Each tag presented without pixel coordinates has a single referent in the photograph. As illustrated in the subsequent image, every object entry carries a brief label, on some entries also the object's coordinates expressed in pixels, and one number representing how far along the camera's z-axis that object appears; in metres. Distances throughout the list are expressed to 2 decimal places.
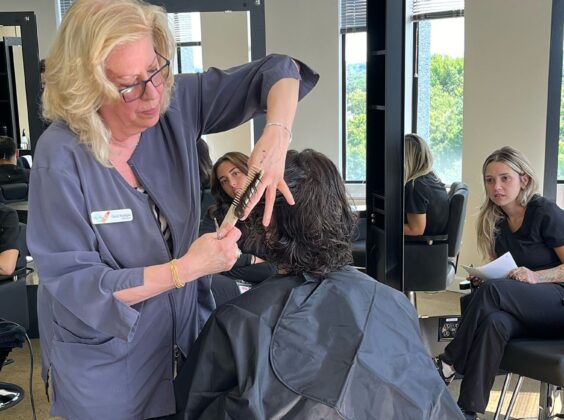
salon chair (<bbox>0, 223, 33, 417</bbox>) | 3.03
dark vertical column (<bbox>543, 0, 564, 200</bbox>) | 2.67
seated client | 1.04
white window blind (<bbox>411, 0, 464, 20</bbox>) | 2.70
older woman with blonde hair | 0.93
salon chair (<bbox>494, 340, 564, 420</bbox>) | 1.96
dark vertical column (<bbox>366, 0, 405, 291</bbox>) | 2.44
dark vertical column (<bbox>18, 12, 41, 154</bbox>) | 3.34
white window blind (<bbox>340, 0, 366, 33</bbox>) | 3.29
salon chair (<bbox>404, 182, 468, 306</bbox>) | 2.89
